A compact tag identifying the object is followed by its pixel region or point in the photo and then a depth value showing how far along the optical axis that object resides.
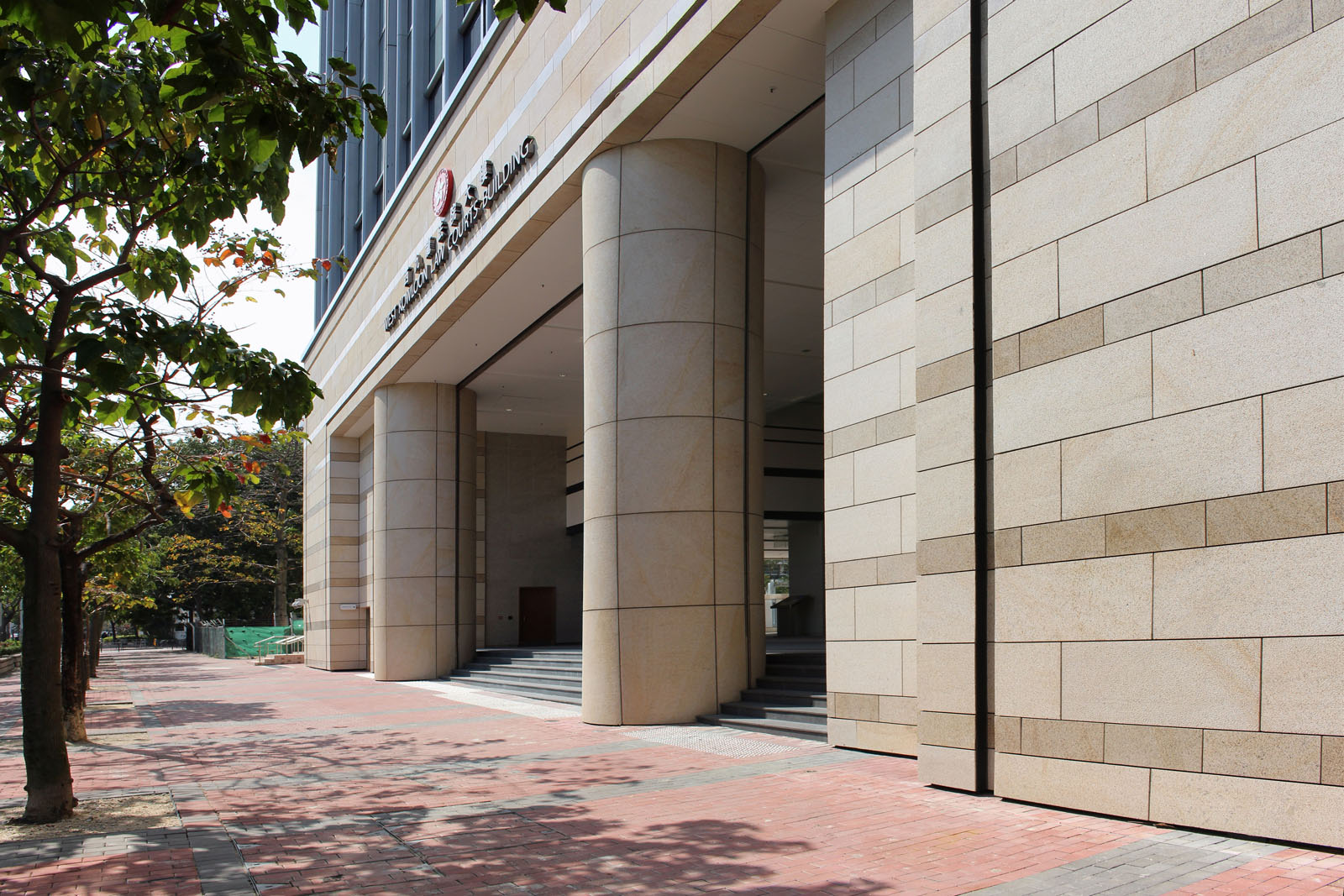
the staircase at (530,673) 19.66
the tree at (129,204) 5.22
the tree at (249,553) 52.78
